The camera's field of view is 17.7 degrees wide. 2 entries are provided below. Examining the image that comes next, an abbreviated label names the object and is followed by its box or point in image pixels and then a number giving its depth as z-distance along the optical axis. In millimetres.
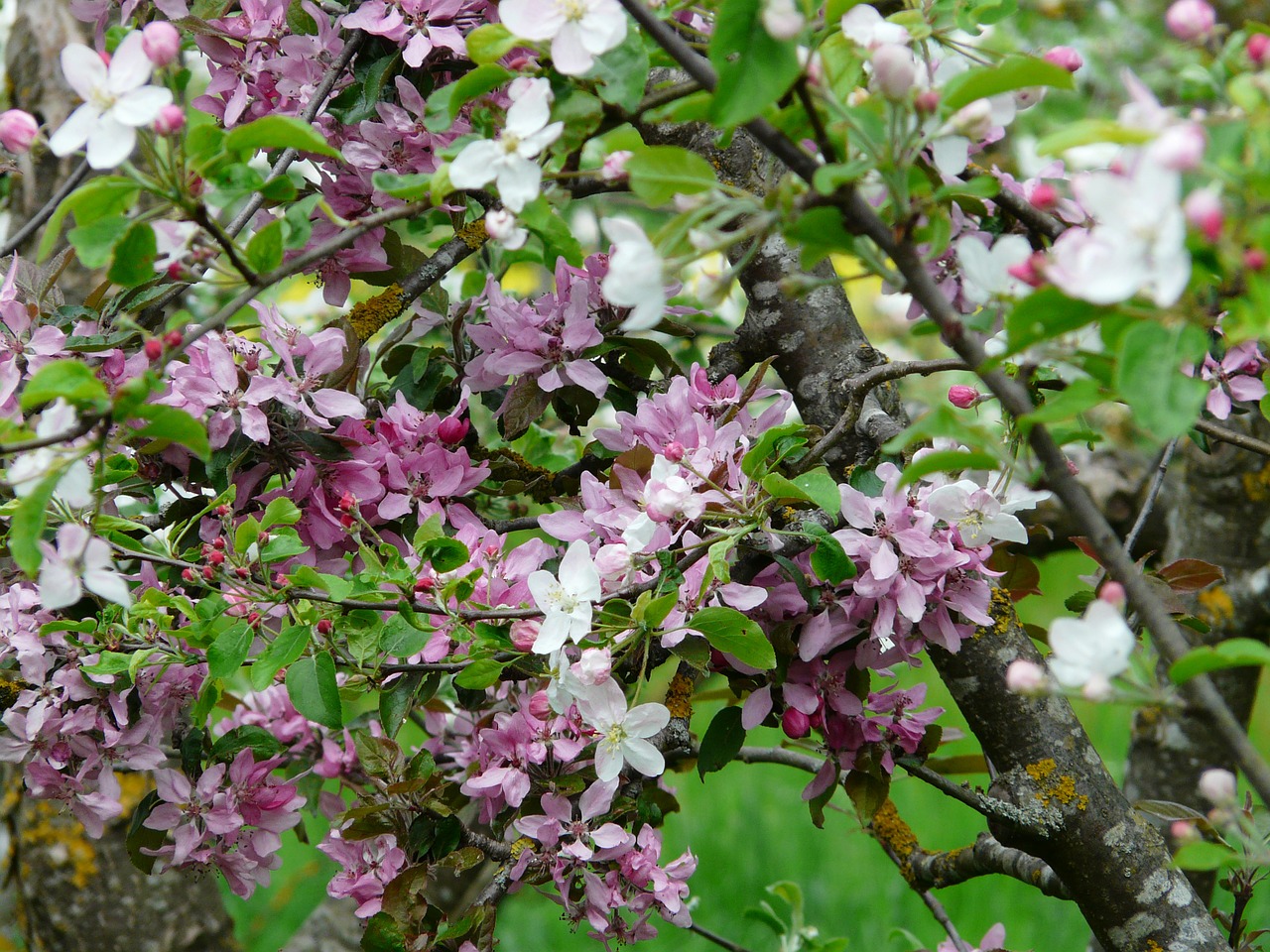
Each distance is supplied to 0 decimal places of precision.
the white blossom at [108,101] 1487
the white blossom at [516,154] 1503
